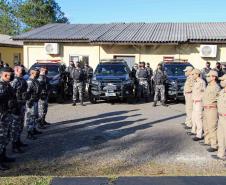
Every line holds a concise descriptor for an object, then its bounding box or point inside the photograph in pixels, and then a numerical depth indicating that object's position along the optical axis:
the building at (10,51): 19.26
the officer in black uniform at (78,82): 9.44
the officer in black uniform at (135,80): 10.64
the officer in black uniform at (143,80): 10.44
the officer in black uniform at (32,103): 5.53
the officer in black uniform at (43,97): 6.21
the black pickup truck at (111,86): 9.82
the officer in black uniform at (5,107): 4.17
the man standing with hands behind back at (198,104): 5.72
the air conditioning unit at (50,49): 13.87
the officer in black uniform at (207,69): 10.34
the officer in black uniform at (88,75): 10.43
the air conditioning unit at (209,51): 12.70
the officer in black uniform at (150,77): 10.74
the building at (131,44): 12.93
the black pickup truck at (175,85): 10.01
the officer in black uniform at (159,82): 9.43
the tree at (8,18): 32.21
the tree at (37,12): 29.33
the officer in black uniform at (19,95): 4.86
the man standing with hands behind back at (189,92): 6.42
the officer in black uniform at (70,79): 10.83
